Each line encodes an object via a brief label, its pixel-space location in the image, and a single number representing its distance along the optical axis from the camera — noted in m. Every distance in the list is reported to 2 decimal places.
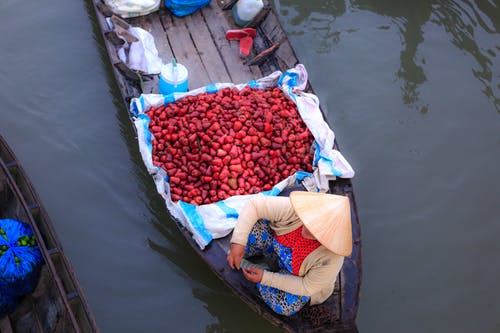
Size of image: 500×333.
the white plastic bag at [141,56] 4.86
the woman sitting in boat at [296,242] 2.95
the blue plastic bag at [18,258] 3.37
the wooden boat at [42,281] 3.14
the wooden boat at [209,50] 4.60
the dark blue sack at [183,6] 5.28
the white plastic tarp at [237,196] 3.90
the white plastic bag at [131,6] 5.09
